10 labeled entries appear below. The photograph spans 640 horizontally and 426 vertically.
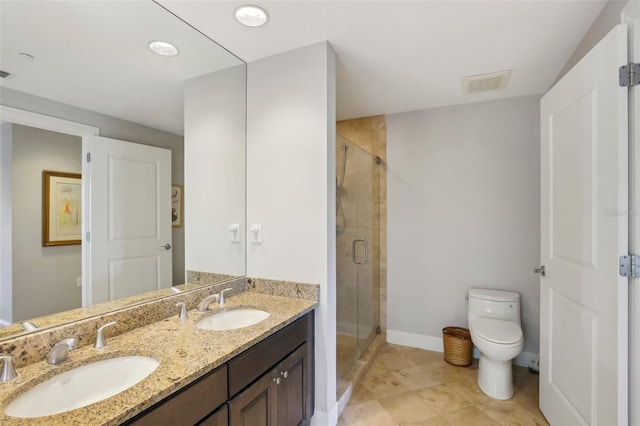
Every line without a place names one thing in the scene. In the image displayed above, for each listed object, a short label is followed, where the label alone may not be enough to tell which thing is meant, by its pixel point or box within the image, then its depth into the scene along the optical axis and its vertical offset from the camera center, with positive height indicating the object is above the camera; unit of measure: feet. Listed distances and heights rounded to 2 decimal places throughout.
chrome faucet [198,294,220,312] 5.22 -1.66
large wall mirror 3.48 +1.21
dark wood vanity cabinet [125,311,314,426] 3.08 -2.40
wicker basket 8.38 -4.05
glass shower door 7.39 -1.19
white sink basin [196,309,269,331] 5.13 -1.99
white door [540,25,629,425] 4.08 -0.50
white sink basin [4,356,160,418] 2.85 -1.96
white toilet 6.72 -3.01
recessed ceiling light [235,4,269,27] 4.77 +3.39
